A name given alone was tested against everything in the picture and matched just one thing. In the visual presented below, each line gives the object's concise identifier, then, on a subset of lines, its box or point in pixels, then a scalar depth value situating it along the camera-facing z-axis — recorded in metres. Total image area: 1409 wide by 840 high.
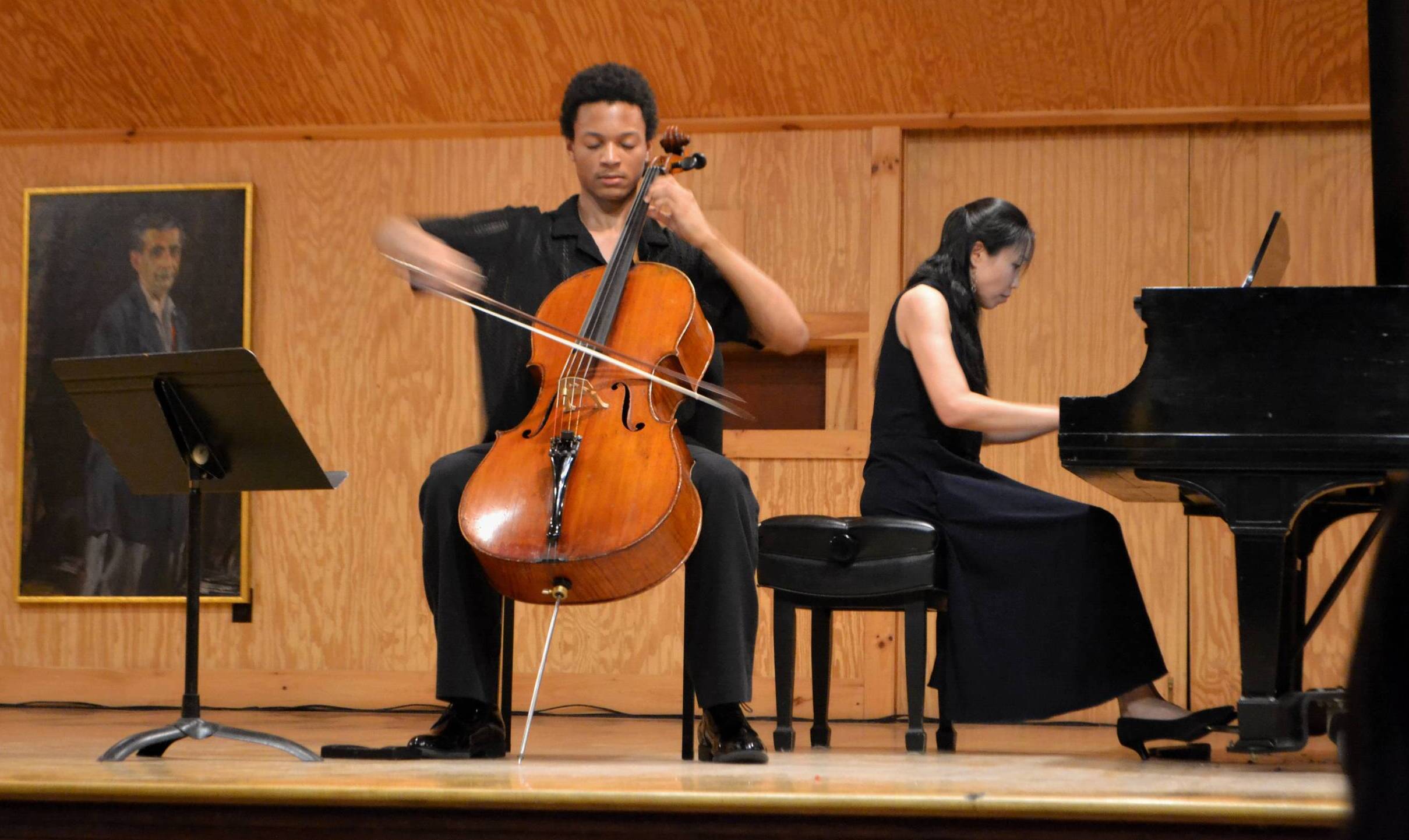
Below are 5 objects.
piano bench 5.59
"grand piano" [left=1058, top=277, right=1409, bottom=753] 4.50
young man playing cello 4.40
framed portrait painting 8.86
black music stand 4.30
